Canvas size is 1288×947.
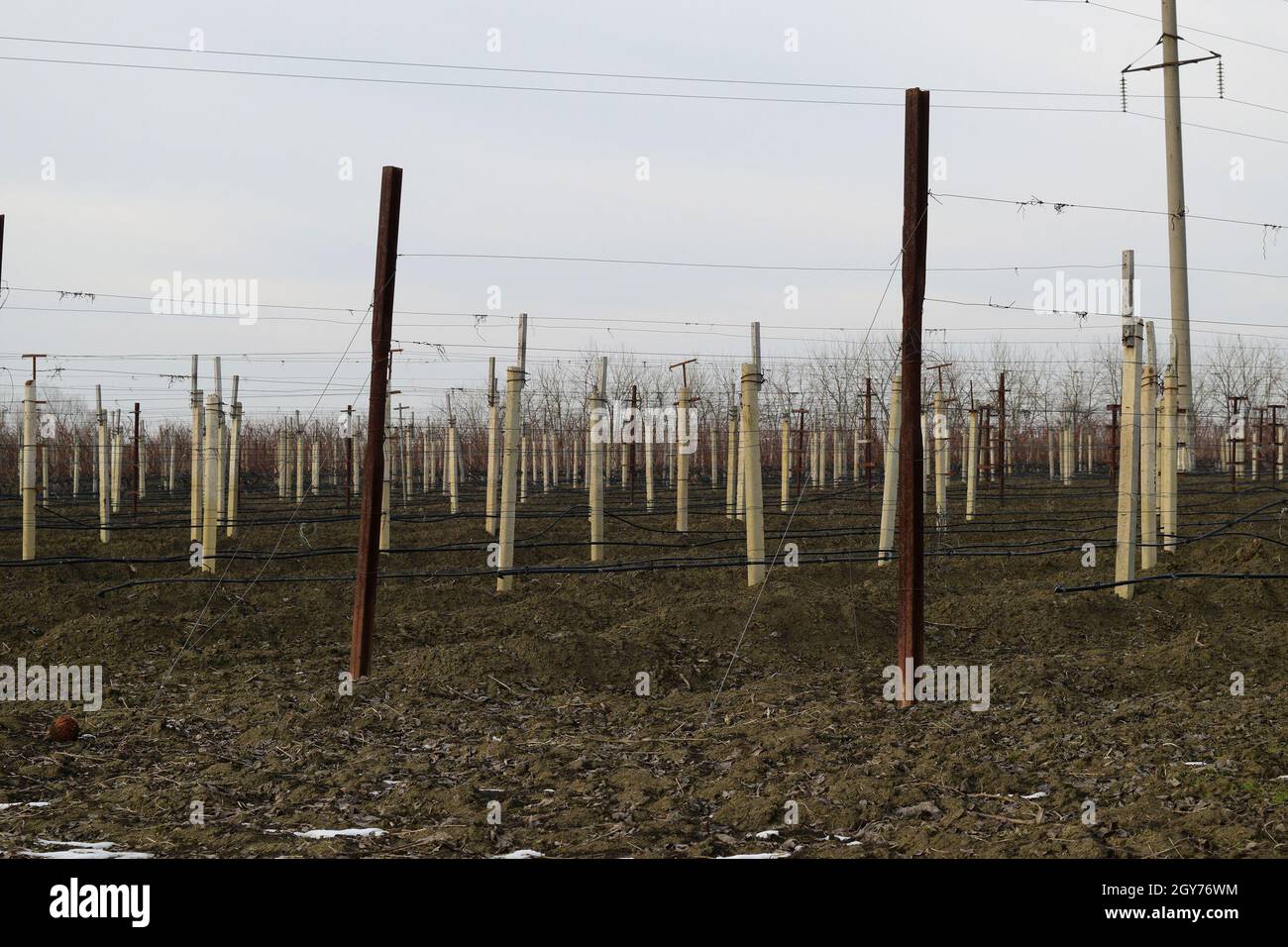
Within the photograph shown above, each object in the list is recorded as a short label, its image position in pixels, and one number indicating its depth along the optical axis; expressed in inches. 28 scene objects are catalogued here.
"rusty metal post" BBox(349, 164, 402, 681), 335.6
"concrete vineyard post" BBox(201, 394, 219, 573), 514.3
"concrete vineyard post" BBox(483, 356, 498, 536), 577.3
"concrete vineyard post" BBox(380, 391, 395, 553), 574.0
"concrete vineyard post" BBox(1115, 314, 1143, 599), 409.7
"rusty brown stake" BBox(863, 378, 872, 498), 794.8
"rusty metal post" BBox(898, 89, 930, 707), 290.5
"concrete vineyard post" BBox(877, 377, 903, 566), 519.8
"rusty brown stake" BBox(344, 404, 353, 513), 749.0
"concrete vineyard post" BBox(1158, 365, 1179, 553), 518.3
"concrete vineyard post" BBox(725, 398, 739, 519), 778.8
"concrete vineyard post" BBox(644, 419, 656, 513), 813.1
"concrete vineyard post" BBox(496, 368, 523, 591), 460.1
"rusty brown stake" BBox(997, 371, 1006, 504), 854.5
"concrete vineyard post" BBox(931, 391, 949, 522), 589.0
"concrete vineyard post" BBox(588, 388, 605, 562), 555.8
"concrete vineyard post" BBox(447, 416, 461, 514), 871.7
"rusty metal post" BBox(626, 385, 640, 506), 796.4
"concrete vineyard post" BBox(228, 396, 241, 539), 657.6
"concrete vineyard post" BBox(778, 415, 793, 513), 735.5
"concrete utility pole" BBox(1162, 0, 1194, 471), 802.8
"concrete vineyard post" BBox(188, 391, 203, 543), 574.6
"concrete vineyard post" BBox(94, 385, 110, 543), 671.4
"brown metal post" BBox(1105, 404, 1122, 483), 867.5
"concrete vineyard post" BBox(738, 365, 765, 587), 443.8
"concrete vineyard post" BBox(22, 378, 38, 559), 537.1
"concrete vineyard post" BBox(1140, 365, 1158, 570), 468.1
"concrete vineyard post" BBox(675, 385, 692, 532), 601.5
